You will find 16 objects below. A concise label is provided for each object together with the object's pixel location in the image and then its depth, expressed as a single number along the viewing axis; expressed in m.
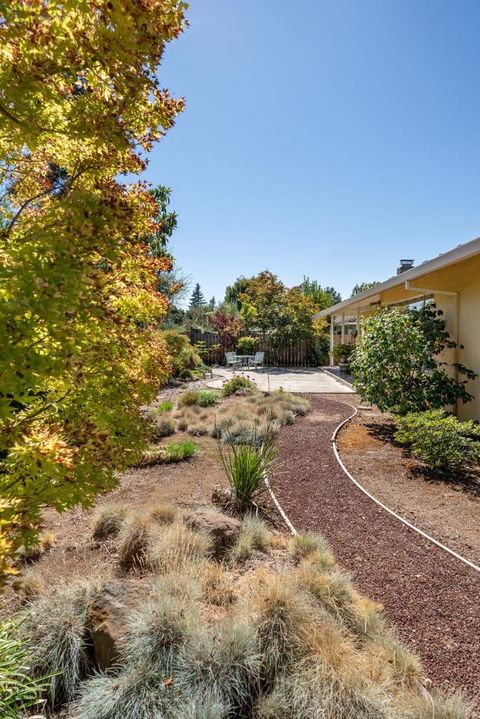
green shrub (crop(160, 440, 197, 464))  5.91
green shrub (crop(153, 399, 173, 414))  8.82
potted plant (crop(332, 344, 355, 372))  18.12
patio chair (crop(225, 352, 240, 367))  18.12
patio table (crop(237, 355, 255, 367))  19.75
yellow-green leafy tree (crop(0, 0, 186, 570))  1.34
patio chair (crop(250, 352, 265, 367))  19.08
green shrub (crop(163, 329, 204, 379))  14.56
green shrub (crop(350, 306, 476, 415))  7.29
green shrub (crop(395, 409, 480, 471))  5.14
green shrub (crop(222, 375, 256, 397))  11.18
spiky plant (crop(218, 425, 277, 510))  4.07
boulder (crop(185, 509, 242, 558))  3.14
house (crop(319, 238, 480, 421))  7.13
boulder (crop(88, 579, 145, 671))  2.01
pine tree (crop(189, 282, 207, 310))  64.81
